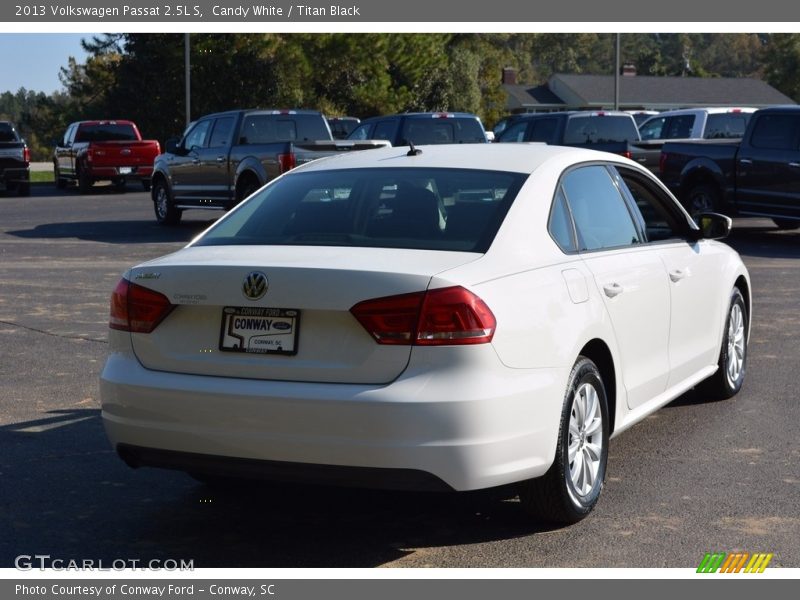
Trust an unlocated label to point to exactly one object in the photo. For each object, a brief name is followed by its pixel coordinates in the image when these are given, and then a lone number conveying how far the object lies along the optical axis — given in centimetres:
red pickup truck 3350
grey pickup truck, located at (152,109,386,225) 1994
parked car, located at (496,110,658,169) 2364
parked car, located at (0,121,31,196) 3297
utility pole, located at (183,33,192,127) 4272
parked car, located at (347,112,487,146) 2309
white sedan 489
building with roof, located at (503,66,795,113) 9075
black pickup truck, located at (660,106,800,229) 1898
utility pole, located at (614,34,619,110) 5088
